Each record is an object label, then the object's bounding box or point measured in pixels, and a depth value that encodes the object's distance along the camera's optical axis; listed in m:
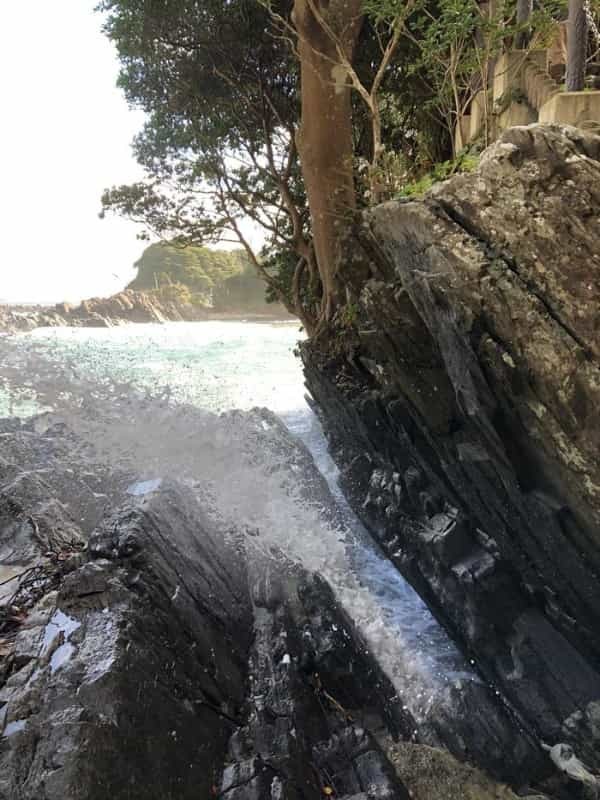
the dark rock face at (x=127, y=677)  2.68
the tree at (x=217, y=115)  8.44
